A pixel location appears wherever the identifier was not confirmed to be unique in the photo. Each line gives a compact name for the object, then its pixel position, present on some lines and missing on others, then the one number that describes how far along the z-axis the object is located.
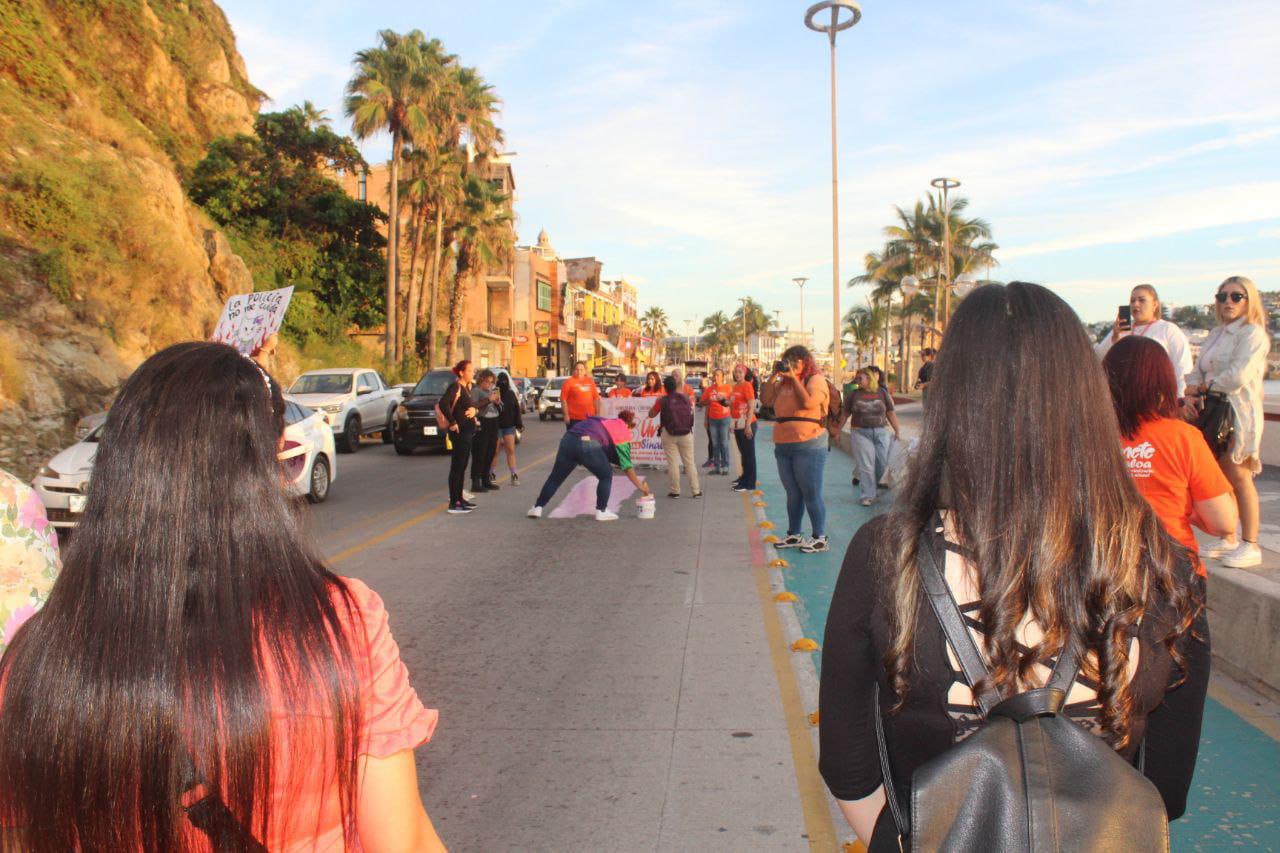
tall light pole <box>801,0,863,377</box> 19.94
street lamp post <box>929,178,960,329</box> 32.22
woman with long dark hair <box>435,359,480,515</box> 11.97
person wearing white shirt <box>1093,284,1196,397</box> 6.20
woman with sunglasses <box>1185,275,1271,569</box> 5.95
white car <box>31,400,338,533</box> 9.35
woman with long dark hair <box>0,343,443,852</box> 1.40
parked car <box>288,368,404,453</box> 20.30
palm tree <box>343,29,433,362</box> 32.88
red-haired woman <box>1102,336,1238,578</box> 3.85
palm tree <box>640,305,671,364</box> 150.62
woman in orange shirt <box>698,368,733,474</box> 15.98
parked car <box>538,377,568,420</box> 33.84
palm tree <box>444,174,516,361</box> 42.19
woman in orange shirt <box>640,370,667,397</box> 17.08
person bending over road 10.99
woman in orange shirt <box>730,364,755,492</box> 14.26
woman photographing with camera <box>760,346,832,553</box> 8.78
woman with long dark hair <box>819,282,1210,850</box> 1.60
